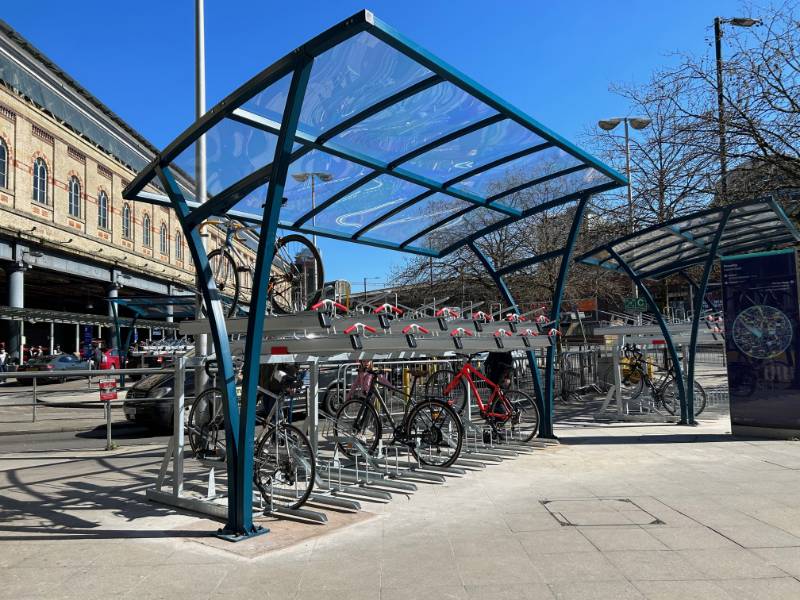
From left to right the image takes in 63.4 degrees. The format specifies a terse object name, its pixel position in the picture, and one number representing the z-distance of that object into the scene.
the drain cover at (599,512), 5.18
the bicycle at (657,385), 12.34
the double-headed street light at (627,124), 15.71
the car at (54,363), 29.47
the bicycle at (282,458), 5.71
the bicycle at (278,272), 8.02
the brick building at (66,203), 27.56
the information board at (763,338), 9.32
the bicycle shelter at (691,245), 9.39
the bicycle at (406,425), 7.57
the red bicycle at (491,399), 8.70
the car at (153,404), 11.83
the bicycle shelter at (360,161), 4.81
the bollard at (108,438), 9.64
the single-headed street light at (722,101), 11.97
